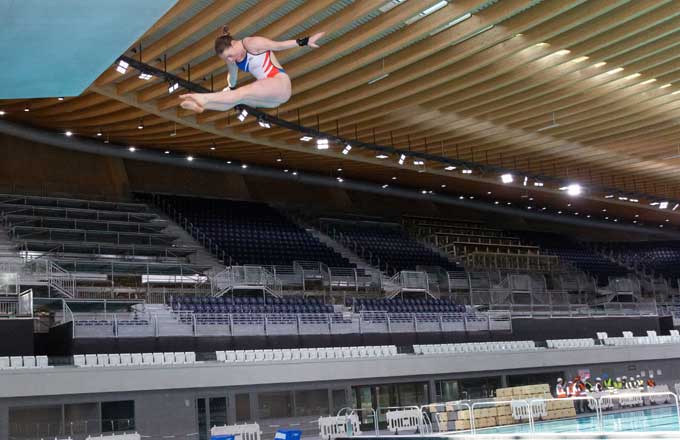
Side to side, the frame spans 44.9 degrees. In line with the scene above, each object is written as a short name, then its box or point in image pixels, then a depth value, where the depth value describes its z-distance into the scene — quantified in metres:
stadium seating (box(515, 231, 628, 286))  40.84
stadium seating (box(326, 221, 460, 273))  33.38
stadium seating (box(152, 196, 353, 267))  29.73
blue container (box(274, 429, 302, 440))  13.11
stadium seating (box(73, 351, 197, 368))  17.88
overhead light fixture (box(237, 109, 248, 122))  16.53
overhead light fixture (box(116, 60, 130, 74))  15.59
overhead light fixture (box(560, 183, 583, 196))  27.70
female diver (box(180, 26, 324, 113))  5.70
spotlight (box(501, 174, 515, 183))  26.17
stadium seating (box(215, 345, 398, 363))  20.02
